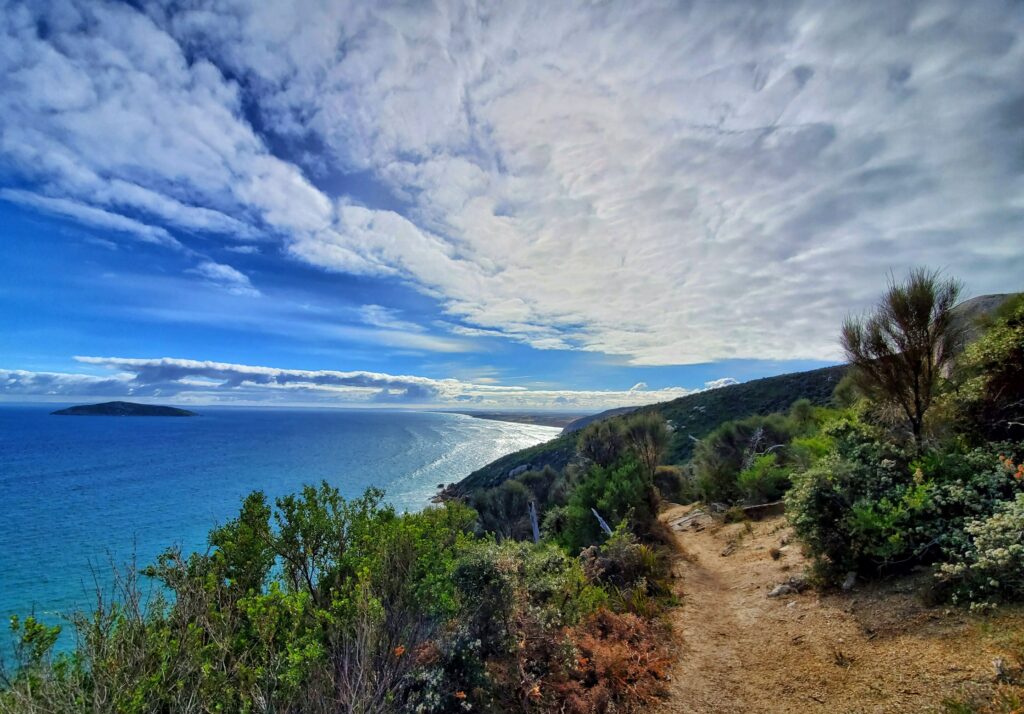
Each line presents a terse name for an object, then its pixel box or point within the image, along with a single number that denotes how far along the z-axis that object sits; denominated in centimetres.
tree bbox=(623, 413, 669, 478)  2016
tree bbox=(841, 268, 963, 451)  839
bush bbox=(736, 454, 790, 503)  1452
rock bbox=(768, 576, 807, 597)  742
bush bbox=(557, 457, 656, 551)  1333
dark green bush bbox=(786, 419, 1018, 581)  593
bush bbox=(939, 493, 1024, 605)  457
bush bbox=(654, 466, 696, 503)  2117
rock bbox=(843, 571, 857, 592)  668
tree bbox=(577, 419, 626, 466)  2066
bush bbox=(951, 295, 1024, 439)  725
